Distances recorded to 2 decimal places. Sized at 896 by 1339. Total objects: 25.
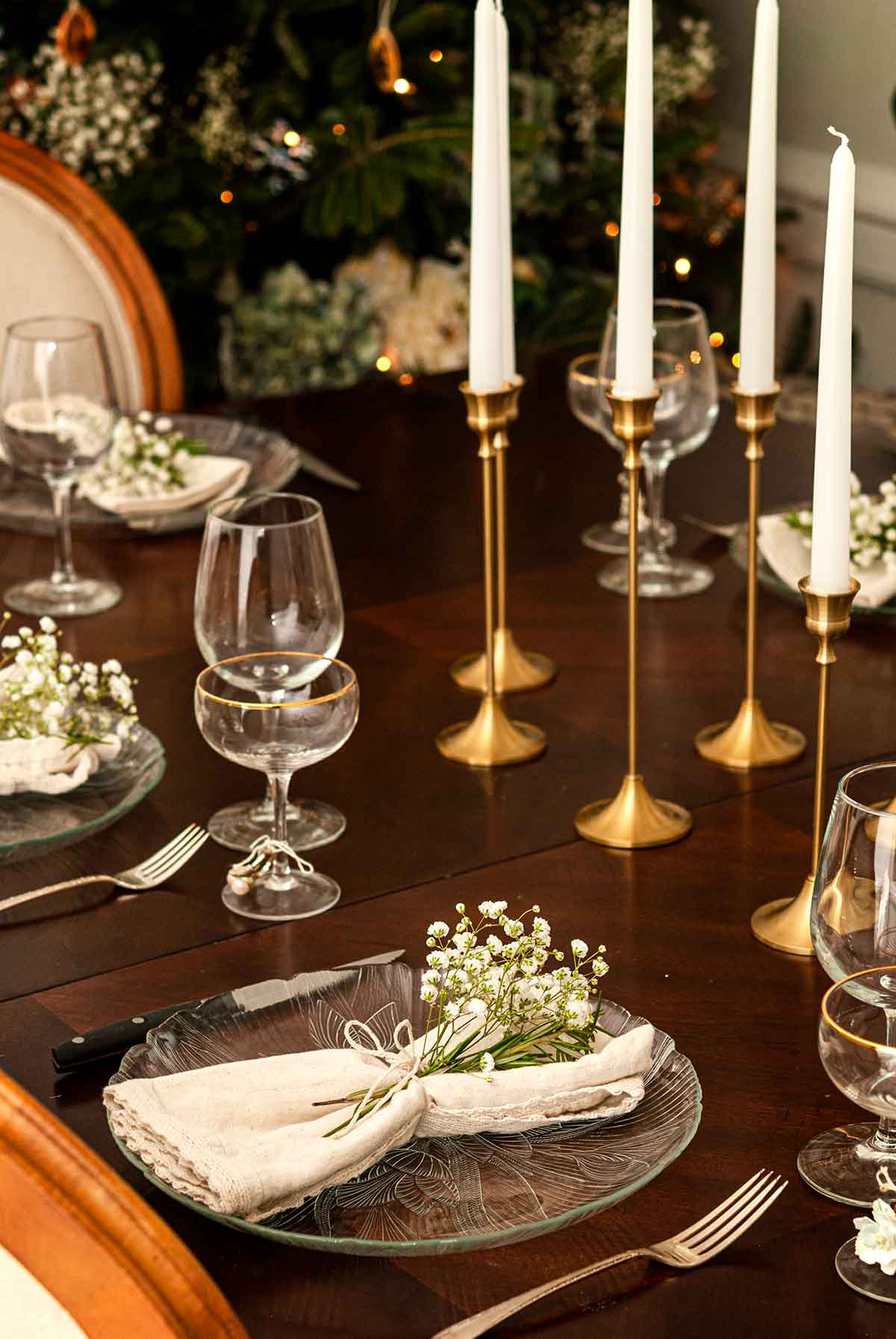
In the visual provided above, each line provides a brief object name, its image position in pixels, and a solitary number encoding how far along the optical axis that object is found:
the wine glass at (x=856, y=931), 1.84
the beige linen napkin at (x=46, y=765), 2.17
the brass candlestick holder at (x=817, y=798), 1.98
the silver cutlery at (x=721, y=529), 2.61
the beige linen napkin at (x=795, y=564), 2.40
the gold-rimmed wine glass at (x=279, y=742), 2.08
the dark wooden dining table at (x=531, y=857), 1.83
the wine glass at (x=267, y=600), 2.14
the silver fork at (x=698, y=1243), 1.79
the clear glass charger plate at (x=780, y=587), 2.40
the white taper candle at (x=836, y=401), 1.90
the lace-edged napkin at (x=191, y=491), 2.60
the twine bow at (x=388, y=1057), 1.88
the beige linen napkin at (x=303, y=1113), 1.84
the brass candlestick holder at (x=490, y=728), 2.22
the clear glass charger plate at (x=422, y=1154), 1.83
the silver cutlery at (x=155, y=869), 2.10
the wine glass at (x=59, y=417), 2.47
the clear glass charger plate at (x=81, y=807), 2.14
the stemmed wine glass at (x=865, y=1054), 1.82
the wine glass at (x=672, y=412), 2.47
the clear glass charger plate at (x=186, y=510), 2.62
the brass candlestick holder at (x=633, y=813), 2.12
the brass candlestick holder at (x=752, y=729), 2.20
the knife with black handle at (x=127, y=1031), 1.95
